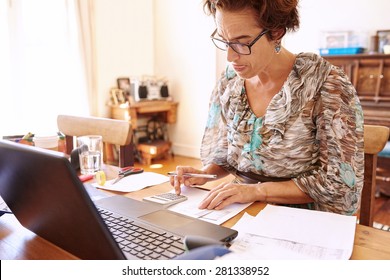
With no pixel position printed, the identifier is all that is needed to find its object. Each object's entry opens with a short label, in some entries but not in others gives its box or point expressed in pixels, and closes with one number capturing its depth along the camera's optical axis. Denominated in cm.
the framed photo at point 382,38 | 341
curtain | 367
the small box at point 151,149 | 409
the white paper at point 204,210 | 84
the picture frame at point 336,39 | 361
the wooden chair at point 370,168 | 113
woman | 99
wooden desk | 67
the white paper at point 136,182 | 108
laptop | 52
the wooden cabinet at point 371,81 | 319
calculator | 95
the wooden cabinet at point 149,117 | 391
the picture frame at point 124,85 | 411
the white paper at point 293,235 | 67
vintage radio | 404
